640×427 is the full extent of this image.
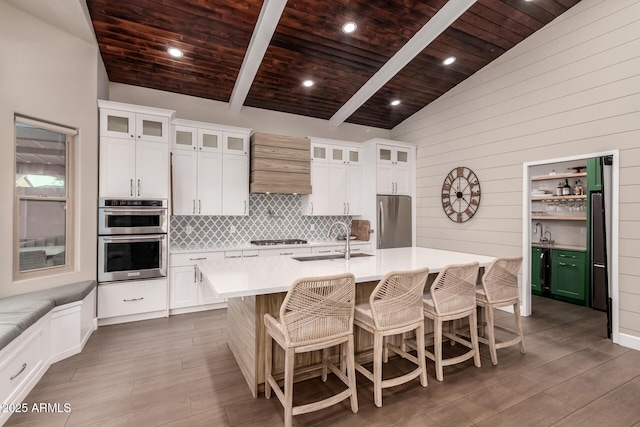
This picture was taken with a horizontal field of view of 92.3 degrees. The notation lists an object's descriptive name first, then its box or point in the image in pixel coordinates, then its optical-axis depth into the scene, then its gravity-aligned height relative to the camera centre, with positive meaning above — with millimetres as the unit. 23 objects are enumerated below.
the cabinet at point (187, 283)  4074 -925
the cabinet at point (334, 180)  5332 +619
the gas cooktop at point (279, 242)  4940 -450
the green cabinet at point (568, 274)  4500 -887
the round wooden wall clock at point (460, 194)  4773 +344
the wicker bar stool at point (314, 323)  1873 -700
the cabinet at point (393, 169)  5512 +840
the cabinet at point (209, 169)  4316 +667
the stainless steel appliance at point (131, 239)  3615 -307
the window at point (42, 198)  2928 +165
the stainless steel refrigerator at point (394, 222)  5457 -124
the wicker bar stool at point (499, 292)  2775 -722
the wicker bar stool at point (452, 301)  2488 -723
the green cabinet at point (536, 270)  5023 -900
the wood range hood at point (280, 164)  4660 +793
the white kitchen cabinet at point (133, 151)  3652 +784
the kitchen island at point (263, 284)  2096 -460
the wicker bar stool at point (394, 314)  2148 -730
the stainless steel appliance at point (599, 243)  3338 -336
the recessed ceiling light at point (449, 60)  4397 +2244
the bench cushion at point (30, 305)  2067 -749
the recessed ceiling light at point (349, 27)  3517 +2180
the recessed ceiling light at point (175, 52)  3666 +1969
